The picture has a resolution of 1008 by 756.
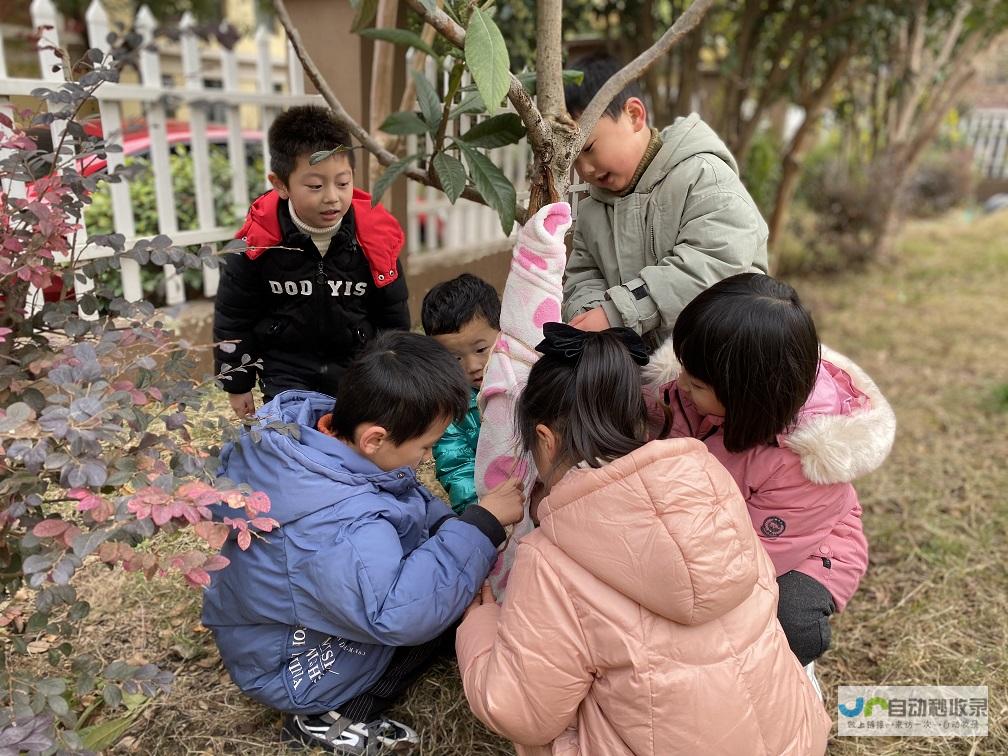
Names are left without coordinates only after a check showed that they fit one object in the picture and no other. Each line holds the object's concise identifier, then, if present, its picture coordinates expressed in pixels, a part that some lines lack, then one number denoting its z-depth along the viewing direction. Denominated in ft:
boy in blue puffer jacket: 4.82
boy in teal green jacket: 6.57
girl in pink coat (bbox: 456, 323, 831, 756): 4.05
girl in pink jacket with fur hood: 4.84
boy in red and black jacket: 6.68
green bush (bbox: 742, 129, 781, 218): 22.39
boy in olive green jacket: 5.60
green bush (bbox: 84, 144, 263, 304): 12.73
